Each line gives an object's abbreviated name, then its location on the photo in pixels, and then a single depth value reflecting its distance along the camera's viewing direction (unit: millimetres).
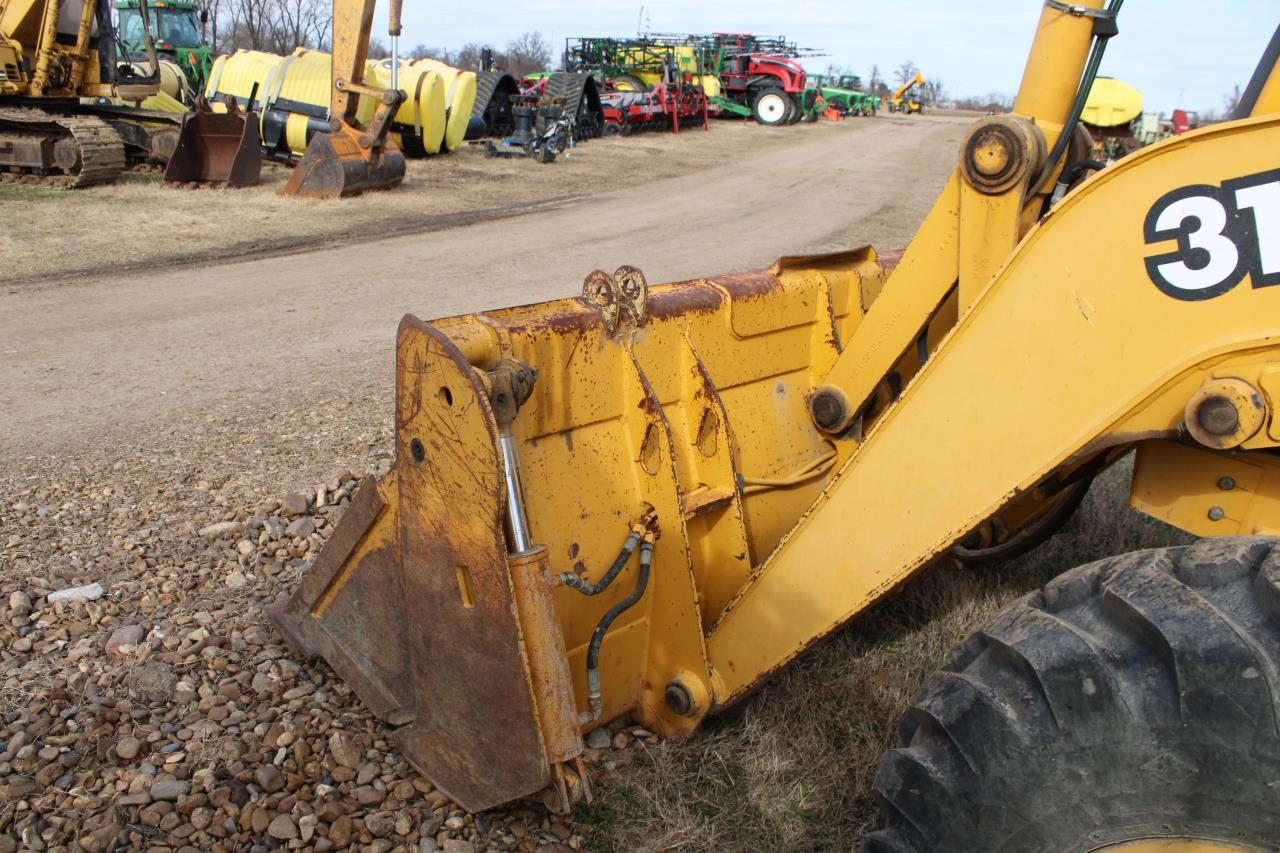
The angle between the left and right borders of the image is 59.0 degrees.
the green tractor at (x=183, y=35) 24125
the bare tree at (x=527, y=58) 67556
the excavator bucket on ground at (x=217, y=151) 14289
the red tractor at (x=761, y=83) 37388
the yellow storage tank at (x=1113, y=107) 21569
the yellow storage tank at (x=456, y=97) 19953
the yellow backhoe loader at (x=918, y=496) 1813
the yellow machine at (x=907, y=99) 59938
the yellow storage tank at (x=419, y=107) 18891
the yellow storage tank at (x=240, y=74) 17531
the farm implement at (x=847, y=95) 46778
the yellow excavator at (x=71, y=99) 13922
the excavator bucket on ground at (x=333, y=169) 14016
